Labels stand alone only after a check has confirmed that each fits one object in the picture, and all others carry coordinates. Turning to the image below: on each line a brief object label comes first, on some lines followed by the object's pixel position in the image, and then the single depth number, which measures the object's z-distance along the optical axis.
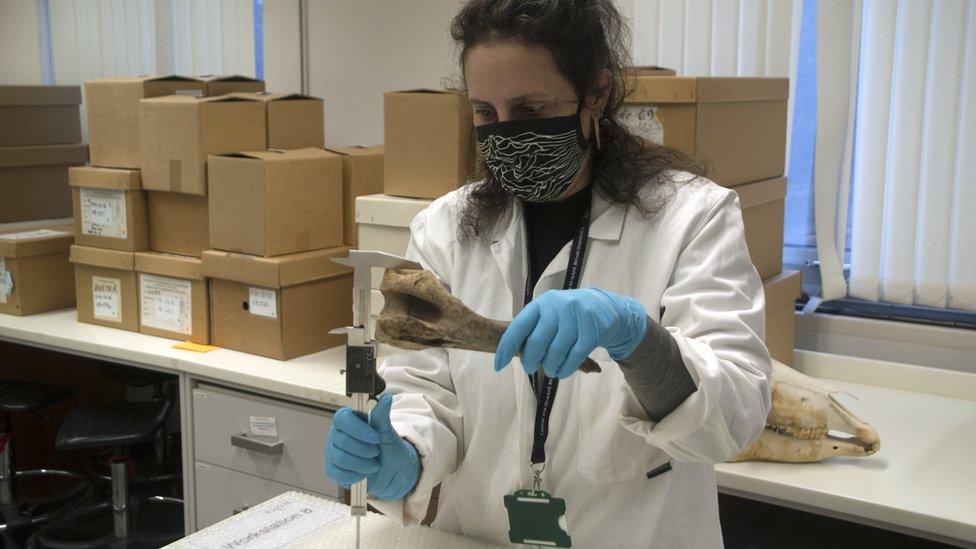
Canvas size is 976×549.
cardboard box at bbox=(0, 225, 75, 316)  2.81
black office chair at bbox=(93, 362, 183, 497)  3.04
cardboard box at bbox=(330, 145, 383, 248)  2.51
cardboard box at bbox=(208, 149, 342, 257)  2.31
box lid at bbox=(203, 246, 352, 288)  2.31
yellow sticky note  2.45
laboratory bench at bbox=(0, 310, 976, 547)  1.68
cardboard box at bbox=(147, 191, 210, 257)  2.53
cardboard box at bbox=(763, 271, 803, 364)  2.17
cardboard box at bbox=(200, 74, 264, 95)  2.78
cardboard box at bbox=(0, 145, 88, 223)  3.31
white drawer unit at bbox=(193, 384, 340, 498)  2.17
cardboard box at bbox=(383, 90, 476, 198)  2.14
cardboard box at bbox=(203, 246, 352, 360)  2.34
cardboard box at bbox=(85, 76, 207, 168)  2.60
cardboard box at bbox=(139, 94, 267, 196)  2.44
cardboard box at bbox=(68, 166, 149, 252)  2.59
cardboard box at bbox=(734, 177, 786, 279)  2.08
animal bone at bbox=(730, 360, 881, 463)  1.74
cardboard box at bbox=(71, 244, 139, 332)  2.62
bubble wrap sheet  1.30
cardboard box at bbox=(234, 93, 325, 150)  2.62
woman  1.20
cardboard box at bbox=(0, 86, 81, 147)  3.31
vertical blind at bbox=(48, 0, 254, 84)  3.47
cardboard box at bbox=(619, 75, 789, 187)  1.86
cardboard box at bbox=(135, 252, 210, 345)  2.50
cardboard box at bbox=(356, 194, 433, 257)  2.19
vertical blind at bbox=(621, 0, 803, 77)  2.38
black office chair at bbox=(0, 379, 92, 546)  2.88
